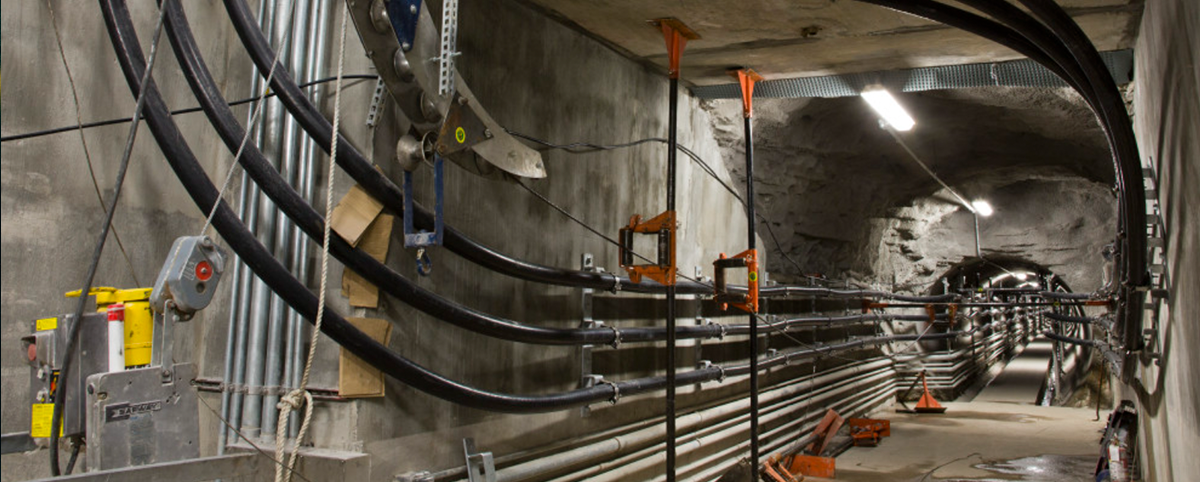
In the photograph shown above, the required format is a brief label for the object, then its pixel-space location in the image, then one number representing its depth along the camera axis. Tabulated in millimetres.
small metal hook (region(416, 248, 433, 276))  2691
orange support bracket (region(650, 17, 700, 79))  3930
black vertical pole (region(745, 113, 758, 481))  4609
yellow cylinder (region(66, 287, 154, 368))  2264
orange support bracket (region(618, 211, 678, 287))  3838
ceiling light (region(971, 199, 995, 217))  11273
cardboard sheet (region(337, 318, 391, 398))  2623
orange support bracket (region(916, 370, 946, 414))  9594
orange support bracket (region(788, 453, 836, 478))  6059
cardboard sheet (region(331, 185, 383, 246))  2621
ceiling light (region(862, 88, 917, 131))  5800
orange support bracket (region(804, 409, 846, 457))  6543
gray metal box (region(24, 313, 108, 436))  2252
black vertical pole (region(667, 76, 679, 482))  3807
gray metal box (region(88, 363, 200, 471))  2107
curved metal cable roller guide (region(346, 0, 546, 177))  2213
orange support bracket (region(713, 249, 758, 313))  4457
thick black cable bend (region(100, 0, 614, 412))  2414
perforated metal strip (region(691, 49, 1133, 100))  4574
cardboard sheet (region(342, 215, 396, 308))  2719
